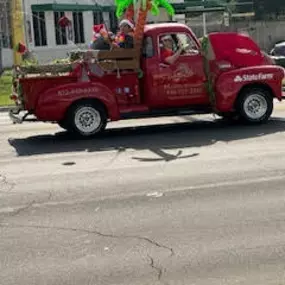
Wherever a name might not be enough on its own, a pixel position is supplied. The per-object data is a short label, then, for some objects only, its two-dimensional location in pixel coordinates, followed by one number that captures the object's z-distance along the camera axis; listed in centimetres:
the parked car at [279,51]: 3297
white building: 4303
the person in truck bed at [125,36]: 1282
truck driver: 1274
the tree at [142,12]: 1277
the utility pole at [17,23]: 4095
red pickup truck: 1223
